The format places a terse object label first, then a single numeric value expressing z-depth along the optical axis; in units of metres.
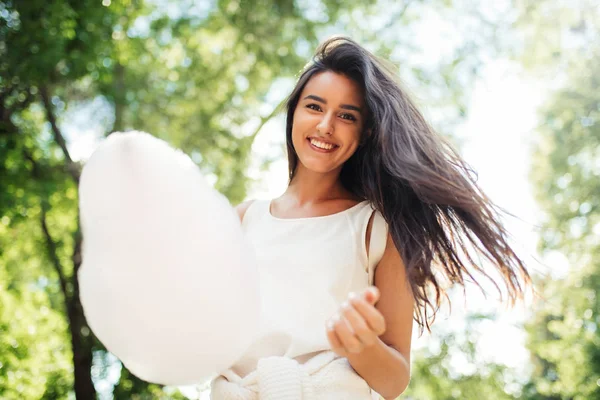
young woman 2.09
